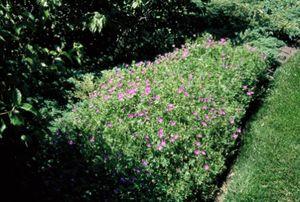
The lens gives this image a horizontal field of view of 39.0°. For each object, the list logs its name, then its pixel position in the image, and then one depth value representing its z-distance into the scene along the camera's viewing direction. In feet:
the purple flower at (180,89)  17.70
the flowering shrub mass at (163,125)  13.85
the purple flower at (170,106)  16.51
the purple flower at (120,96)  17.01
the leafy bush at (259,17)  30.07
